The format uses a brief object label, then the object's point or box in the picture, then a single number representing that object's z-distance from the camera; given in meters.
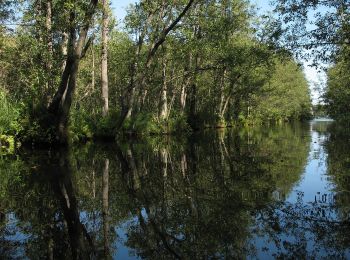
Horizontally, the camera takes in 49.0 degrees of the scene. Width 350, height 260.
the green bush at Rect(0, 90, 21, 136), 14.96
